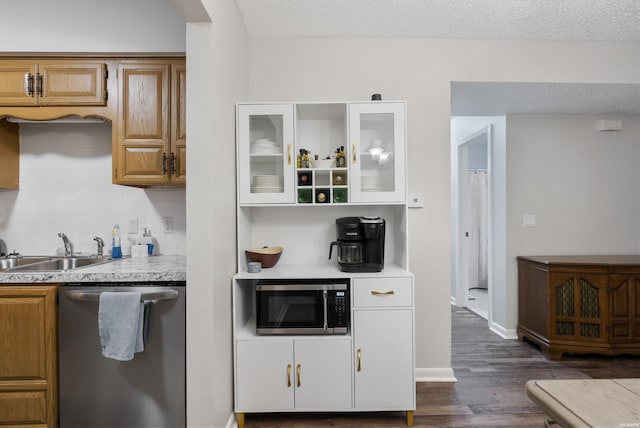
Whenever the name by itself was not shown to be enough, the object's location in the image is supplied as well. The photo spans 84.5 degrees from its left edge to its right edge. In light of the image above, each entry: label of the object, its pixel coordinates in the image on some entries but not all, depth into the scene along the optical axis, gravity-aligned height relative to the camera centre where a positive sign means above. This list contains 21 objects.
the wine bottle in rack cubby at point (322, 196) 2.32 +0.14
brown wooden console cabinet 2.95 -0.77
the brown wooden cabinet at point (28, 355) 1.77 -0.69
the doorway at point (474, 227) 4.58 -0.16
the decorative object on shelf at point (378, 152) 2.32 +0.43
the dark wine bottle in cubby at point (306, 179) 2.33 +0.25
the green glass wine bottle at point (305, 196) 2.33 +0.14
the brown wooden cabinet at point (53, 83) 2.21 +0.86
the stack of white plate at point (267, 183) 2.30 +0.23
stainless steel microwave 2.12 -0.54
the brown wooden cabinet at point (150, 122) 2.25 +0.62
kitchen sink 2.40 -0.30
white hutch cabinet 2.09 -0.20
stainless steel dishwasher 1.79 -0.78
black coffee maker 2.25 -0.17
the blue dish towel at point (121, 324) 1.71 -0.52
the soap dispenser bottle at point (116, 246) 2.47 -0.19
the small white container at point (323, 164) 2.37 +0.36
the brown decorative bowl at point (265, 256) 2.36 -0.26
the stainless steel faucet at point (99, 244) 2.49 -0.18
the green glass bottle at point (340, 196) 2.33 +0.14
